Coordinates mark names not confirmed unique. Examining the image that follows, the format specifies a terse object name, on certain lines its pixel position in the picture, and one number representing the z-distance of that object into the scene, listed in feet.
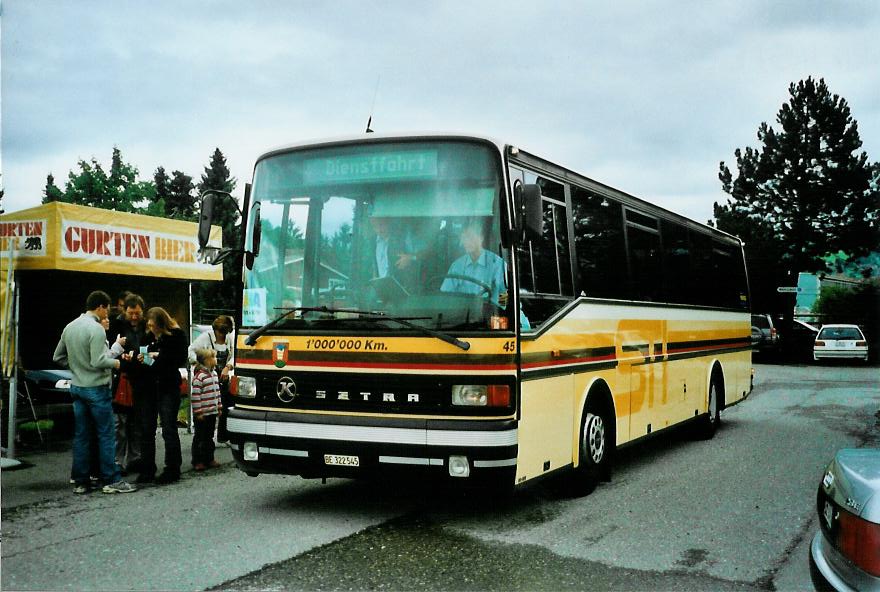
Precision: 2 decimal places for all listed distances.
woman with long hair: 29.12
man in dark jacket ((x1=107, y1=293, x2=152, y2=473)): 30.01
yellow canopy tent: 35.73
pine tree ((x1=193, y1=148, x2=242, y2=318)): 165.89
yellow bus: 21.89
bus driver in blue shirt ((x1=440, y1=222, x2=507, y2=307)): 22.07
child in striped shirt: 31.68
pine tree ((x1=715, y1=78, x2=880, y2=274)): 166.40
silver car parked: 11.48
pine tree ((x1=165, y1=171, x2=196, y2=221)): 258.18
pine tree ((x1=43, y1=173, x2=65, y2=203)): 203.11
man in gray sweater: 27.20
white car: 110.09
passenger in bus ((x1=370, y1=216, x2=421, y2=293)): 22.45
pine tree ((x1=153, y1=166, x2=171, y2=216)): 263.49
